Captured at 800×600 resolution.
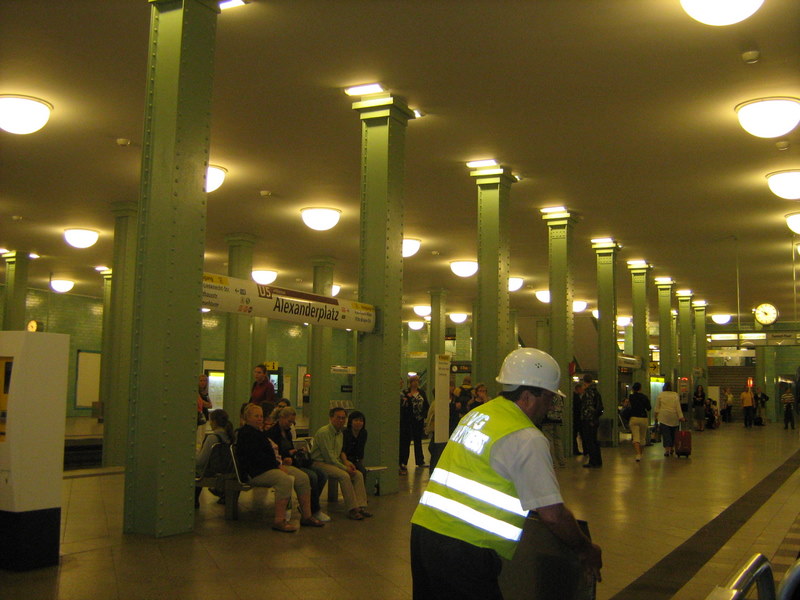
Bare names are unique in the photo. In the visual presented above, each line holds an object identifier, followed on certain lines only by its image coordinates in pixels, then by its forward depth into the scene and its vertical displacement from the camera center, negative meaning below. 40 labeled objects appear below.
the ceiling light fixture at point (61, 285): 27.81 +3.55
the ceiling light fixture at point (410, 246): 19.83 +3.51
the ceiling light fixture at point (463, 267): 23.70 +3.58
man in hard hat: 3.01 -0.44
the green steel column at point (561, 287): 17.91 +2.29
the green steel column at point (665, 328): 27.59 +2.24
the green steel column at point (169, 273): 7.34 +1.07
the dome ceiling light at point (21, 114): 11.07 +3.71
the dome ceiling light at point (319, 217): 17.41 +3.67
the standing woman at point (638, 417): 17.25 -0.54
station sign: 8.62 +1.00
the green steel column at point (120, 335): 16.52 +1.18
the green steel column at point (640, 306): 24.95 +2.63
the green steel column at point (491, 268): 14.38 +2.18
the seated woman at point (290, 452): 8.73 -0.67
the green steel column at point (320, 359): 22.62 +0.93
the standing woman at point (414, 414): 14.60 -0.41
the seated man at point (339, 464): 8.89 -0.82
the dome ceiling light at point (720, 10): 7.56 +3.56
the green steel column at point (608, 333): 21.14 +1.54
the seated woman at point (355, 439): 9.62 -0.56
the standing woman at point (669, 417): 18.39 -0.54
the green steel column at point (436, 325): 30.66 +2.56
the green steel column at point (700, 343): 35.13 +2.12
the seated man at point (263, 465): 8.26 -0.77
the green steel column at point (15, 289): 24.09 +2.96
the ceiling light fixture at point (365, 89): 10.81 +4.00
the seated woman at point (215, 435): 9.17 -0.50
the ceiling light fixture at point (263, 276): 26.00 +3.65
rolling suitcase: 17.86 -1.09
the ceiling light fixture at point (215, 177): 13.96 +3.62
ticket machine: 6.03 -0.42
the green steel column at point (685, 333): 31.92 +2.36
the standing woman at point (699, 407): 30.61 -0.52
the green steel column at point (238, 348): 21.44 +1.11
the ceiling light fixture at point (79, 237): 20.14 +3.74
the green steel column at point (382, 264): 10.84 +1.70
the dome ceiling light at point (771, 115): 10.73 +3.65
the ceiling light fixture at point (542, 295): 30.14 +3.58
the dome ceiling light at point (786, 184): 14.02 +3.57
